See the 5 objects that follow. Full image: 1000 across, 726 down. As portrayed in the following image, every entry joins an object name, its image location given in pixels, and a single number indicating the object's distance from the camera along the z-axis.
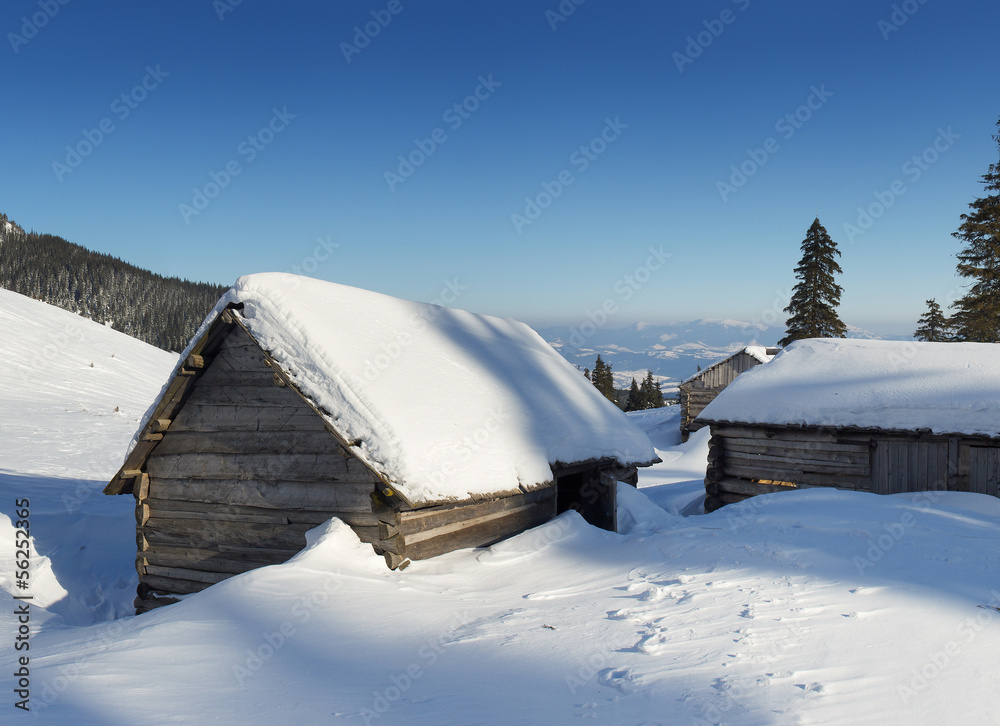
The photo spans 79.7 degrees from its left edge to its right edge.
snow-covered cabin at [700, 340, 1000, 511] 12.68
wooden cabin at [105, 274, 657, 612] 7.27
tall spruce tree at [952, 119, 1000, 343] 27.20
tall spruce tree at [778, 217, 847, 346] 32.75
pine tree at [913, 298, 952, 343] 40.78
